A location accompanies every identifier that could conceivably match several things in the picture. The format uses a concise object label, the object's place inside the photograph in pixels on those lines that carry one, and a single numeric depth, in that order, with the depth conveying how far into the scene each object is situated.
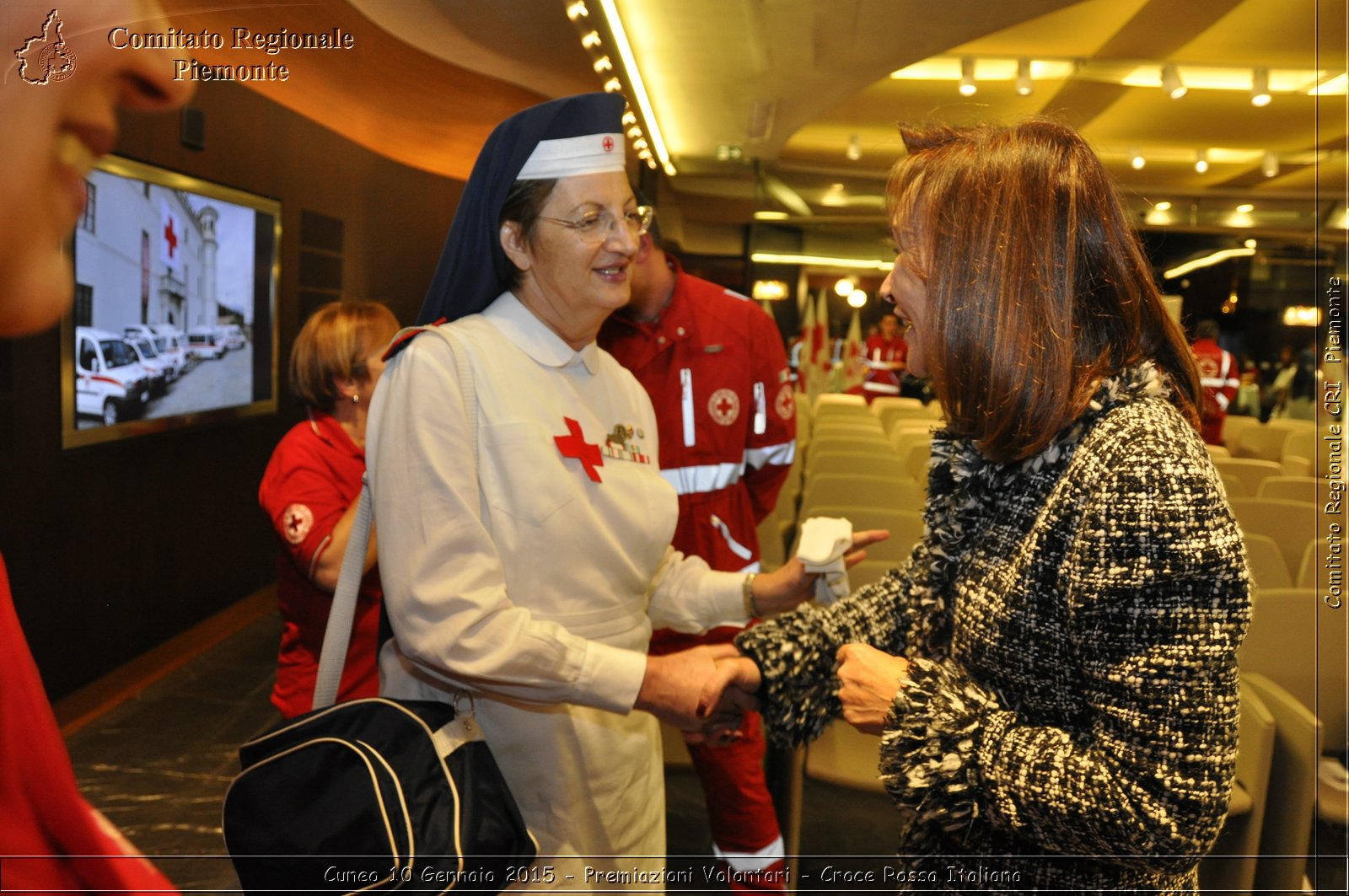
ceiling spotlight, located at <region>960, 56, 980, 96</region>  2.45
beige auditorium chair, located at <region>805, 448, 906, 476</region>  4.08
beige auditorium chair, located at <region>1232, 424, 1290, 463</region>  3.34
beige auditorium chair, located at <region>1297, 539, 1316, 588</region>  2.77
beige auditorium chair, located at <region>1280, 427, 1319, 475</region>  3.06
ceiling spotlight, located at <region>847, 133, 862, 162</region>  2.11
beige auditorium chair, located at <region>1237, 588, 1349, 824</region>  2.44
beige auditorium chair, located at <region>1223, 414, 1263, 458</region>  3.32
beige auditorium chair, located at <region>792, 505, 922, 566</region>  3.03
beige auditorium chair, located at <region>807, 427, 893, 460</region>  4.51
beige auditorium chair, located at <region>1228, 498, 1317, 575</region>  2.89
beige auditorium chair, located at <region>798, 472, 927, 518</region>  3.55
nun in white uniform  1.19
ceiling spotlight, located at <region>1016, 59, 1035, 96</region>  2.58
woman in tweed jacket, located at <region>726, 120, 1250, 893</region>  0.91
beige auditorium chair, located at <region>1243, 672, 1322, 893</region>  2.23
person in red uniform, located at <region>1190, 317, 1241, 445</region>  2.40
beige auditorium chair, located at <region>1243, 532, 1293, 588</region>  2.81
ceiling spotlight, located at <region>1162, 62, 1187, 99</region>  2.43
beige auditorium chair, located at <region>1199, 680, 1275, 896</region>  2.22
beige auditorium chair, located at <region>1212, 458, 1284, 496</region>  3.04
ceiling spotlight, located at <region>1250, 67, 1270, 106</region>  2.34
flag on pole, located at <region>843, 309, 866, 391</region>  3.58
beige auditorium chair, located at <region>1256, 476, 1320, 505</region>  2.92
